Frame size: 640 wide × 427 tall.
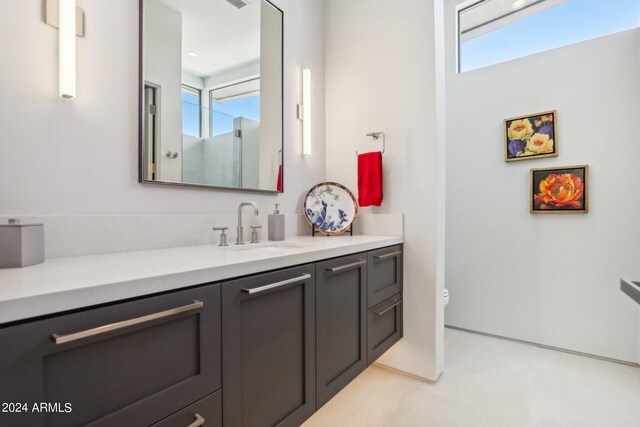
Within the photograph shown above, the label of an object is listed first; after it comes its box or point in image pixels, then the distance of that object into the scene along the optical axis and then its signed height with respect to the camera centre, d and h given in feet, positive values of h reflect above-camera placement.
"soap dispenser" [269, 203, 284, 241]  6.06 -0.20
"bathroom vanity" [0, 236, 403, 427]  1.91 -1.00
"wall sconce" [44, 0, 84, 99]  3.63 +2.16
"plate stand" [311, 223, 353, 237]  7.09 -0.34
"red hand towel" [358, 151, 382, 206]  6.95 +0.83
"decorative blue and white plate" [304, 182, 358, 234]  7.11 +0.21
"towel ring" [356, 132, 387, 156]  7.11 +1.85
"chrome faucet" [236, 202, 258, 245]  5.37 -0.17
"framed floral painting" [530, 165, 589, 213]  7.50 +0.66
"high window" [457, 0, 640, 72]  7.45 +5.12
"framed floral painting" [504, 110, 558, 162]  7.90 +2.09
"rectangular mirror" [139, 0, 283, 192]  4.62 +2.16
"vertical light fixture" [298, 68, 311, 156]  7.36 +2.46
